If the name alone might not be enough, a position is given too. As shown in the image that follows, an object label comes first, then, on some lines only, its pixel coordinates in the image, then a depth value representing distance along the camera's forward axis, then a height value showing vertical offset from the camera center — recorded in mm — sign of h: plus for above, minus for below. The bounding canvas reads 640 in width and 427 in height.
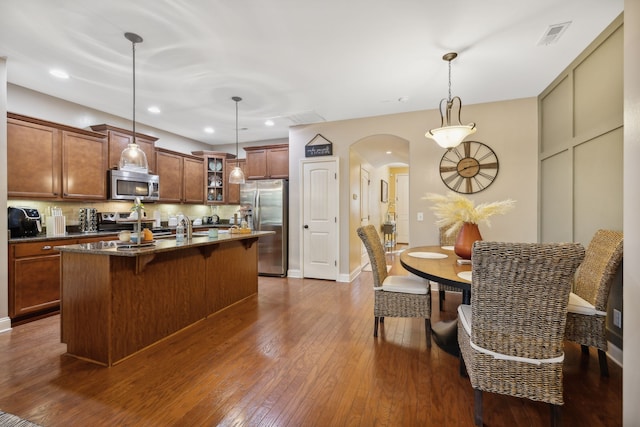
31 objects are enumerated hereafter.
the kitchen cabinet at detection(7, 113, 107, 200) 3111 +618
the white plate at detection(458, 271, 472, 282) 1821 -424
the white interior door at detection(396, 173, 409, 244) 9406 +157
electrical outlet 2168 -825
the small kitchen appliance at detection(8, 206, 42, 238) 3094 -120
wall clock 3861 +622
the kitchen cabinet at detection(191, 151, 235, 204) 5801 +726
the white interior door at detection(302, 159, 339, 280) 4699 -140
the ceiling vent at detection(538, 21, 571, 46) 2283 +1499
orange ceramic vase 2344 -218
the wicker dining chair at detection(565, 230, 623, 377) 1892 -639
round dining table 1888 -428
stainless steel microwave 4079 +397
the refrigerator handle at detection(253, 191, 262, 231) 5066 -27
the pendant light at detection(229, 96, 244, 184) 3771 +473
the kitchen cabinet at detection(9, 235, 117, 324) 2873 -729
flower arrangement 2336 +7
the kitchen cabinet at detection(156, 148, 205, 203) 4930 +651
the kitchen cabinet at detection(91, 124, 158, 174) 4039 +1081
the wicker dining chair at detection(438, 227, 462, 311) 3402 -407
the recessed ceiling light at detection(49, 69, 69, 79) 2998 +1484
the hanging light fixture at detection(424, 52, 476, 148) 2643 +751
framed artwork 7781 +597
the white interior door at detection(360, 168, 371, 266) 5574 +183
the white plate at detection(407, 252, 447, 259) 2633 -418
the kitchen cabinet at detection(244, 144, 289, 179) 5098 +913
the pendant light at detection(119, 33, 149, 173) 2477 +471
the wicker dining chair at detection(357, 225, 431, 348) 2443 -724
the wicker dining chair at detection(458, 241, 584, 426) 1322 -535
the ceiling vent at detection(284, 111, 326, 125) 4324 +1491
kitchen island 2141 -708
